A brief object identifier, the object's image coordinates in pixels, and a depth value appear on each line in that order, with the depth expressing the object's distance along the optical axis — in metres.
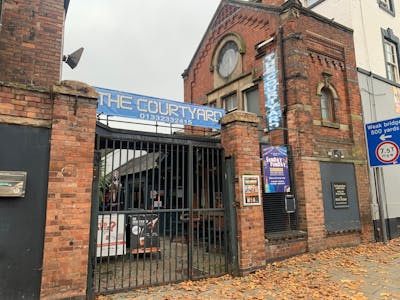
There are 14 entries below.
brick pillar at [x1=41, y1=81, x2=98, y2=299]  4.44
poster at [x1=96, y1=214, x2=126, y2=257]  7.24
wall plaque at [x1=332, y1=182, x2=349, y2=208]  9.15
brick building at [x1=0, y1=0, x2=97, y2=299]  4.30
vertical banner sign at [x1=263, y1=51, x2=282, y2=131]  9.76
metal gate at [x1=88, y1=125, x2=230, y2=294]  5.13
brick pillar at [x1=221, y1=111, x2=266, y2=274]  6.29
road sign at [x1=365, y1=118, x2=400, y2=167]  9.07
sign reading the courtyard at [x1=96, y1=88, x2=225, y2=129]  8.23
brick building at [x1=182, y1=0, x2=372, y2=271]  7.13
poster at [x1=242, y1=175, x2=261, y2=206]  6.48
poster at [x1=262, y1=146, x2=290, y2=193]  7.82
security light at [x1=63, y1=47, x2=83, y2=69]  7.58
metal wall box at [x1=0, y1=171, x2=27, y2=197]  4.25
